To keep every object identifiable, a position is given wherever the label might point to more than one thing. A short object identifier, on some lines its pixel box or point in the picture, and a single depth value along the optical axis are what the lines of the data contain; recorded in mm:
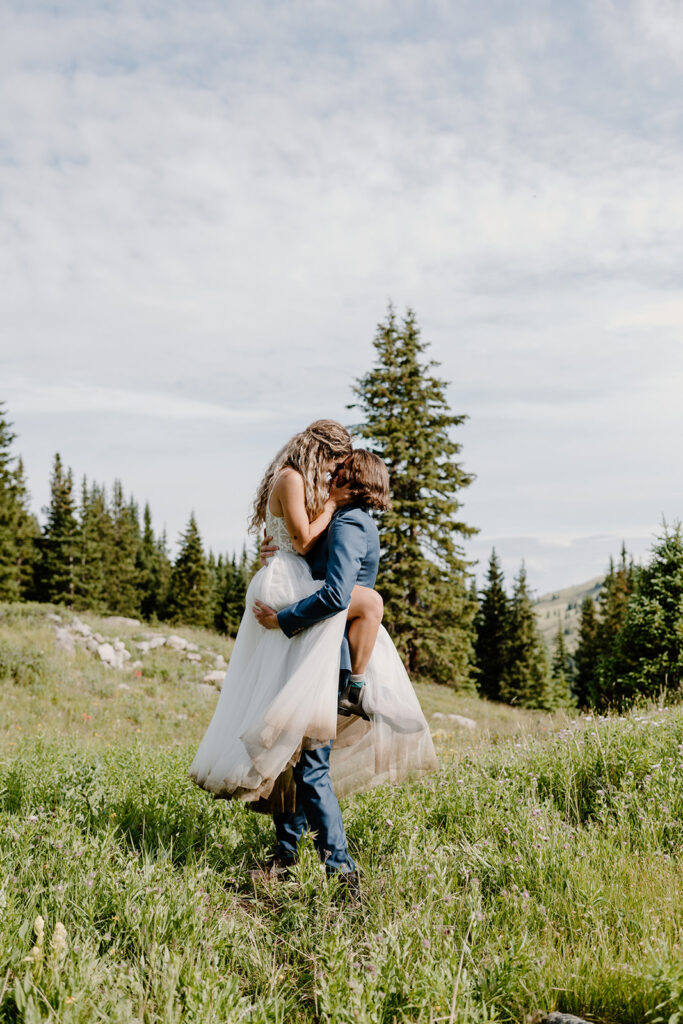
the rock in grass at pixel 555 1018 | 2264
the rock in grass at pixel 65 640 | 15703
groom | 3322
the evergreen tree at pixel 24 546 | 48375
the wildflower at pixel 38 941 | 2343
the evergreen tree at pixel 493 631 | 42938
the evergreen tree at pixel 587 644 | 49000
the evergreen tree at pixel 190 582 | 54562
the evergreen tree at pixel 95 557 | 48594
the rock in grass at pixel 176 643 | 19250
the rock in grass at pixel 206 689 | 15156
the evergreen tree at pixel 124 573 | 59844
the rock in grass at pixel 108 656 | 15997
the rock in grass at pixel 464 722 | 15622
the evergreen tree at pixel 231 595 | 57188
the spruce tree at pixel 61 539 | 47156
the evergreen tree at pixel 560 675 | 44625
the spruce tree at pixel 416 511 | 22891
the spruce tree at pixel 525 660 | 40438
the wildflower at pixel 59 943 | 2379
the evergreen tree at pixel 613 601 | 44750
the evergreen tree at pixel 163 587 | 65169
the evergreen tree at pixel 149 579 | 70000
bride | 3299
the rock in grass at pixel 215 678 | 16312
